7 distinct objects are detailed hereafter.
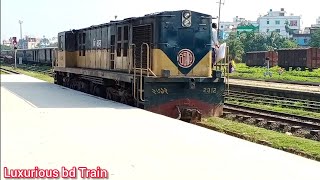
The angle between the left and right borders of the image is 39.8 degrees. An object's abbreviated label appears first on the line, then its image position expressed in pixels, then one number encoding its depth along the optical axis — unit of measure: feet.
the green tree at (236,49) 251.39
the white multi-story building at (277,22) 521.65
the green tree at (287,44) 292.06
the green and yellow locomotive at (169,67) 40.06
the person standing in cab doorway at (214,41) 43.73
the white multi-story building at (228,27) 590.96
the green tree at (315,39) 272.19
